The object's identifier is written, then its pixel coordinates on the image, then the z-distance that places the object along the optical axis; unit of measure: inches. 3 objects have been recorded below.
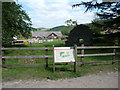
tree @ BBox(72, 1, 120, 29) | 447.5
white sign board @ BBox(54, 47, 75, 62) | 179.9
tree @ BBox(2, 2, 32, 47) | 330.4
